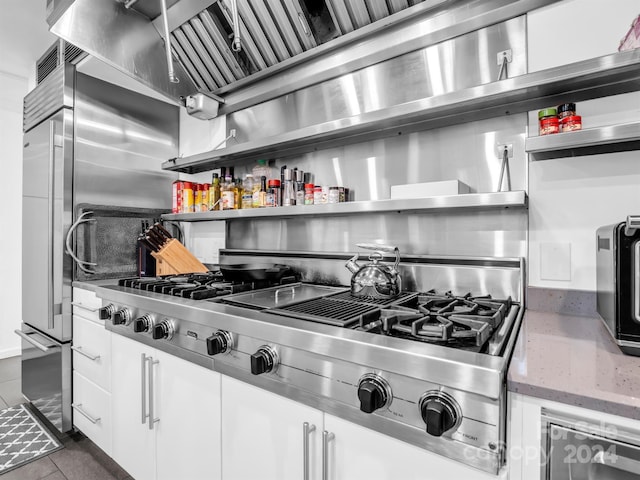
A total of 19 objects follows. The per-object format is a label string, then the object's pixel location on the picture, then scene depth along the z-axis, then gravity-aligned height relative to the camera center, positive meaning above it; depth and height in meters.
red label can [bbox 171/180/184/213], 2.14 +0.29
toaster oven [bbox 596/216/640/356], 0.75 -0.11
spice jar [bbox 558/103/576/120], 1.06 +0.41
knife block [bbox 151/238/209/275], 1.96 -0.12
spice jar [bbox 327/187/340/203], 1.58 +0.21
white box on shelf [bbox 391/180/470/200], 1.22 +0.19
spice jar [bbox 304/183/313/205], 1.66 +0.23
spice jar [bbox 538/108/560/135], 1.07 +0.38
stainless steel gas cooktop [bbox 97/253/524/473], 0.67 -0.27
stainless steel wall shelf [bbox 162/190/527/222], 1.11 +0.13
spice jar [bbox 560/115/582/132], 1.05 +0.36
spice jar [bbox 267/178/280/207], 1.76 +0.24
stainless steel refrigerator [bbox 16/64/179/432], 1.96 +0.36
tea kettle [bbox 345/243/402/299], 1.29 -0.16
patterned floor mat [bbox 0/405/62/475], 1.83 -1.19
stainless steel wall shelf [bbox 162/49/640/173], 0.98 +0.48
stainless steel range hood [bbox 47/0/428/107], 1.65 +1.11
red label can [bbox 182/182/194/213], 2.08 +0.26
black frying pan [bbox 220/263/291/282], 1.56 -0.16
